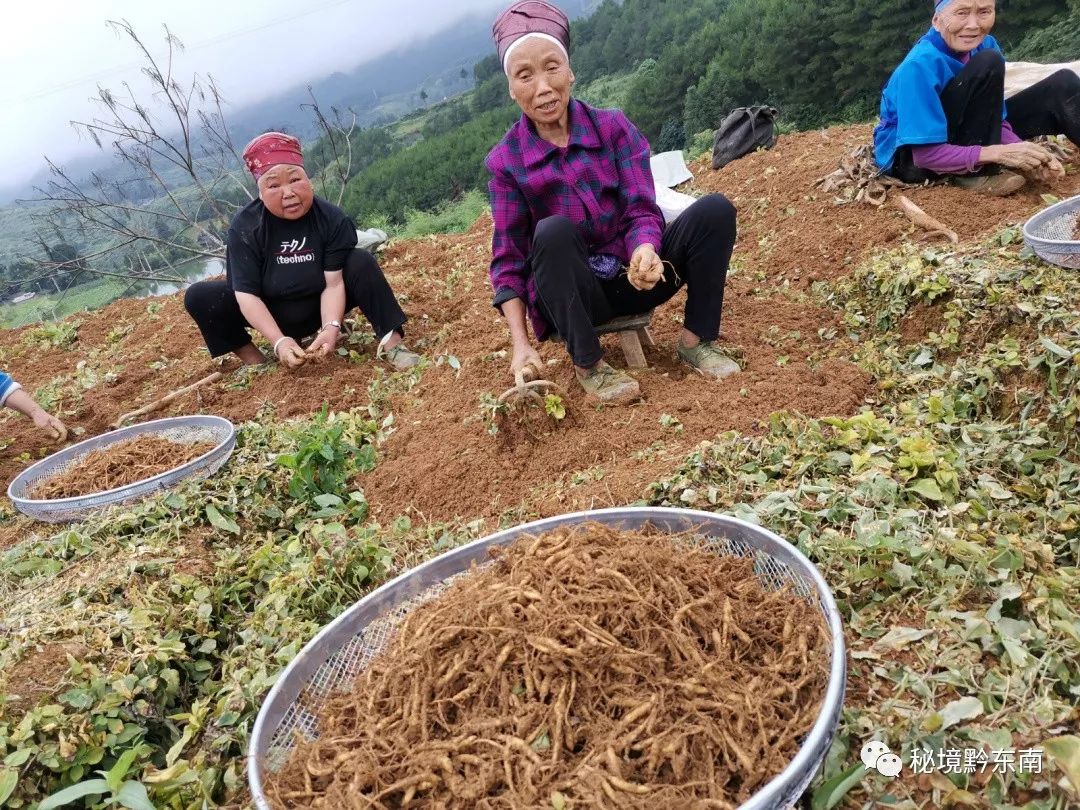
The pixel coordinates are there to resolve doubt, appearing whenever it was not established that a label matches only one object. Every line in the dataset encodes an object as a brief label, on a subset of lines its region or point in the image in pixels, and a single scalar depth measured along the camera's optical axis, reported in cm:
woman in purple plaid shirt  236
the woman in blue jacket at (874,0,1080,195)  335
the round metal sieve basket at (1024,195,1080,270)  245
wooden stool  280
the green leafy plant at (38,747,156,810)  133
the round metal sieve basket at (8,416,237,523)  259
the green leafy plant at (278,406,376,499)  263
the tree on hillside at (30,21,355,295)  622
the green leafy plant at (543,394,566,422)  249
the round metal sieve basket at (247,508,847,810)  116
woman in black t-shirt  352
